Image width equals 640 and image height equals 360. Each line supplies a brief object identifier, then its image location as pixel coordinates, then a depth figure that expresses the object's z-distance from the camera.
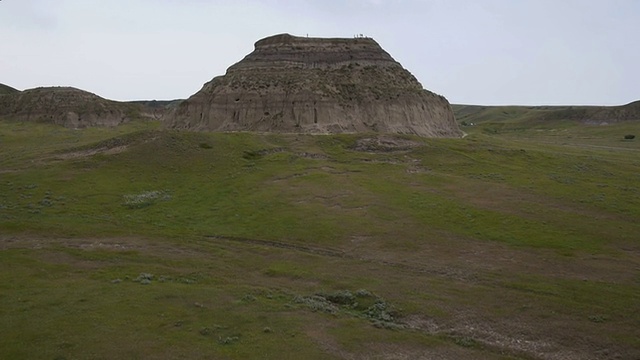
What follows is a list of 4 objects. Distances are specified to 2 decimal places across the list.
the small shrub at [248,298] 31.17
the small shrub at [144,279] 33.38
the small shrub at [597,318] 29.27
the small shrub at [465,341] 26.75
